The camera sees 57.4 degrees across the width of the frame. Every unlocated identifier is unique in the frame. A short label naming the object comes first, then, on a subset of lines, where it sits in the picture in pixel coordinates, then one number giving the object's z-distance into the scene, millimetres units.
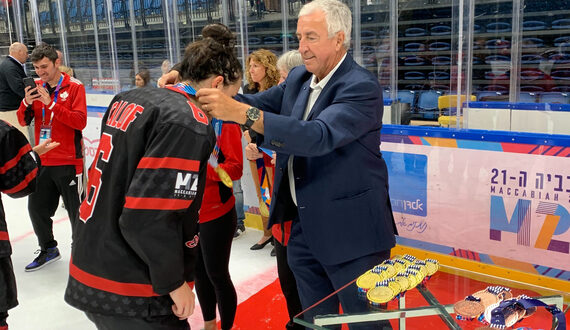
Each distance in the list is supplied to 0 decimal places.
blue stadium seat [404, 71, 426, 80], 5793
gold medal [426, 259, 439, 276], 1595
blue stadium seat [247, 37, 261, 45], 5398
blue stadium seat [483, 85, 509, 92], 4262
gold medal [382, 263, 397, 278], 1537
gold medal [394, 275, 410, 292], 1479
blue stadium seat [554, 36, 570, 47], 4840
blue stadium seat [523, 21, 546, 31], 4256
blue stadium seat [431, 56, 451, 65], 4926
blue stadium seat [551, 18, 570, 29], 5176
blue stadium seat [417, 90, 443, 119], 4026
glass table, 1365
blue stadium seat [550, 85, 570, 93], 4407
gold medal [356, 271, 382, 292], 1513
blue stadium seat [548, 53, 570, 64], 4723
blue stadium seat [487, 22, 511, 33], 4141
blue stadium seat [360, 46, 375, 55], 4719
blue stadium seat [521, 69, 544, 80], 4312
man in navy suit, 1644
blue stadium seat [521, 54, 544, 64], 4376
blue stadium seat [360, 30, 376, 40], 4680
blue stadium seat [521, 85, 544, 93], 4273
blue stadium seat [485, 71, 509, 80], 4297
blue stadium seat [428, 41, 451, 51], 5629
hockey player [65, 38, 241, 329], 1339
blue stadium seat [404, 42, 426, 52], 6191
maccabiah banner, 2992
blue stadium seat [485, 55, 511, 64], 4246
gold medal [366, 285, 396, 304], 1439
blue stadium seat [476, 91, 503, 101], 4145
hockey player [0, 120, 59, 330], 1919
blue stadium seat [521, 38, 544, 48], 4286
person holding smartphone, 3768
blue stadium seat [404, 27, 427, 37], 6030
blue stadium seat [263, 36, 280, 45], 5505
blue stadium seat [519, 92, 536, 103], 4234
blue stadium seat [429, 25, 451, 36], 5607
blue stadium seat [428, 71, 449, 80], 4502
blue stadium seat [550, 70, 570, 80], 4578
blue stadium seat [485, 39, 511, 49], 4172
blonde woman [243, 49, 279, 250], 3626
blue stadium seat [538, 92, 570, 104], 4230
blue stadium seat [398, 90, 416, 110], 4496
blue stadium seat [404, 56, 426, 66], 6077
